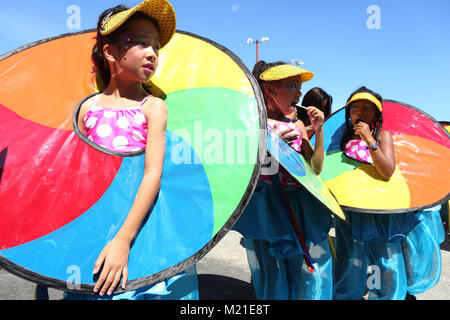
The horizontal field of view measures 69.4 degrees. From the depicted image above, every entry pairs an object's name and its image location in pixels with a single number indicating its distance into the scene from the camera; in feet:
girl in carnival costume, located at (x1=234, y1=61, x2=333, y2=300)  6.24
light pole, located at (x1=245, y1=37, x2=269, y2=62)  46.04
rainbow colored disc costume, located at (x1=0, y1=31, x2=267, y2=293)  3.53
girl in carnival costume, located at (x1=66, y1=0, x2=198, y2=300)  3.65
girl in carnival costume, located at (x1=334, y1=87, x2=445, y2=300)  7.38
